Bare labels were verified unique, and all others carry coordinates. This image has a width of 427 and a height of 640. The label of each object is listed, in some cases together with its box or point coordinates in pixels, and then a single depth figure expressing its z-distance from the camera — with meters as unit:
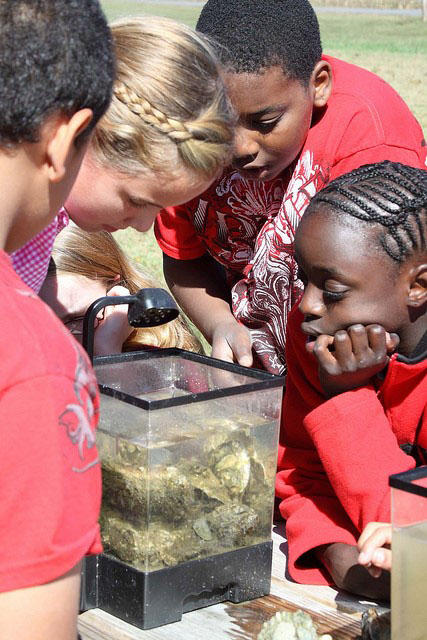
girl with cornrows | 1.50
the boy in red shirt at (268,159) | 1.66
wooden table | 1.43
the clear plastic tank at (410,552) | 1.23
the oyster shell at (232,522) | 1.45
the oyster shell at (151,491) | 1.40
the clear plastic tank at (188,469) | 1.40
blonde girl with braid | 1.46
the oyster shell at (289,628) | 1.34
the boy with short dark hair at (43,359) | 1.00
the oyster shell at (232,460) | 1.43
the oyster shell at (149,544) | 1.42
